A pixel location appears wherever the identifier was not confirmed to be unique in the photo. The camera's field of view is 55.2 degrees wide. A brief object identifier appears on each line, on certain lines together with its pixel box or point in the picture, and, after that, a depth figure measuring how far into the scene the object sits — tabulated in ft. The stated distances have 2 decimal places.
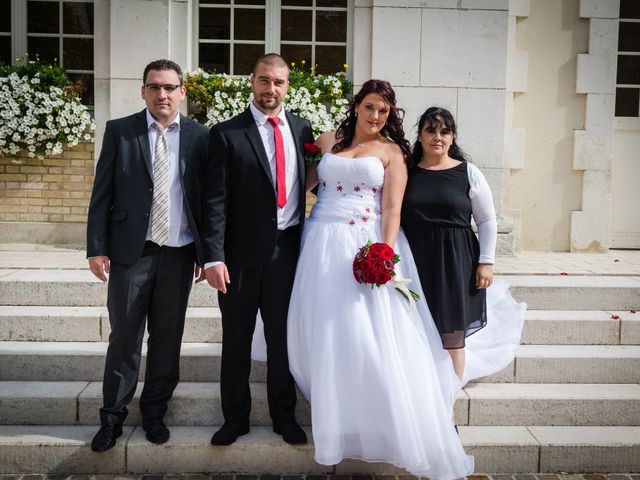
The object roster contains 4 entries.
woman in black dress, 12.20
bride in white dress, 11.02
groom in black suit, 11.57
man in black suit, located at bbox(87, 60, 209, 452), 11.69
